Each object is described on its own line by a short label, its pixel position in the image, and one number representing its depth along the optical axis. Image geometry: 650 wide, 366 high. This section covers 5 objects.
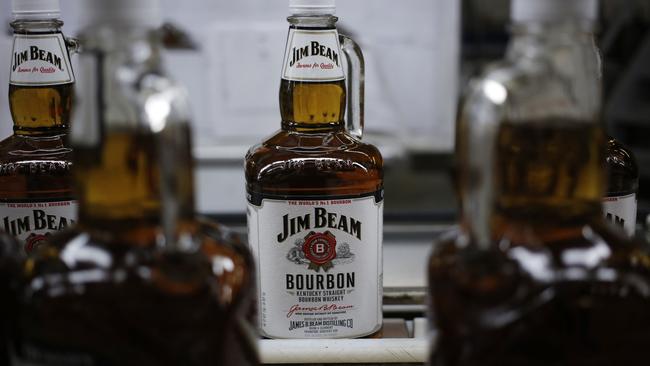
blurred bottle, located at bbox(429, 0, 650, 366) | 0.39
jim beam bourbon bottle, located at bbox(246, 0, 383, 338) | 0.64
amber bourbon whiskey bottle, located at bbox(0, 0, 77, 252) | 0.63
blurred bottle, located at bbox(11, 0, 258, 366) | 0.40
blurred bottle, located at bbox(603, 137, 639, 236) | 0.64
